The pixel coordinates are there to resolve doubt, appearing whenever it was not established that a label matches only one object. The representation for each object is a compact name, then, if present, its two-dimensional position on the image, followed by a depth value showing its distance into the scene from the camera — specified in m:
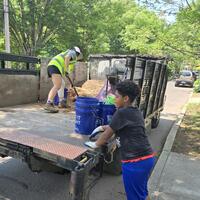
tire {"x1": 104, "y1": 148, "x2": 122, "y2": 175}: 3.18
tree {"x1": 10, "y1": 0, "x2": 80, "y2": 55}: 11.91
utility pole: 9.83
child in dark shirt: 2.09
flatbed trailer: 1.91
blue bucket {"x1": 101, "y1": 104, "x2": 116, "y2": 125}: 2.92
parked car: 21.72
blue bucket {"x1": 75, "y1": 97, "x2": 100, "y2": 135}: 2.84
